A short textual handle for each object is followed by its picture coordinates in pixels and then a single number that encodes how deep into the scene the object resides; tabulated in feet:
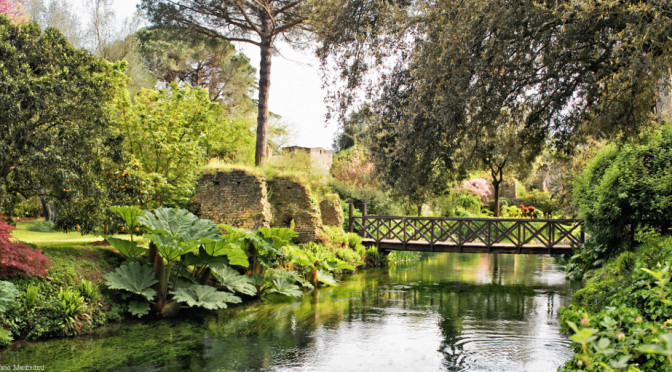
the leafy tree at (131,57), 79.61
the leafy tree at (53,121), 27.81
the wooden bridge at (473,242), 51.67
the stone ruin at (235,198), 47.14
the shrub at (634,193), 27.94
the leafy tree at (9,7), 46.65
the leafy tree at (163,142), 47.47
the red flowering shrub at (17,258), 26.50
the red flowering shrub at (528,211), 93.63
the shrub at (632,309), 7.30
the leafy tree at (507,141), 28.17
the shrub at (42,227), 49.35
